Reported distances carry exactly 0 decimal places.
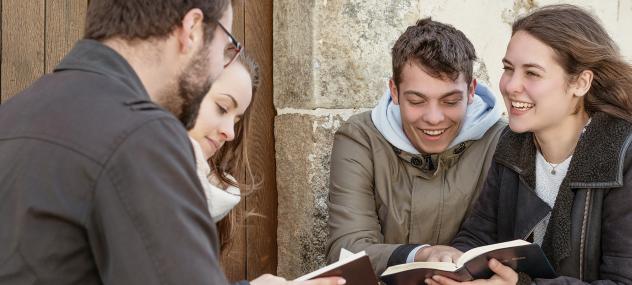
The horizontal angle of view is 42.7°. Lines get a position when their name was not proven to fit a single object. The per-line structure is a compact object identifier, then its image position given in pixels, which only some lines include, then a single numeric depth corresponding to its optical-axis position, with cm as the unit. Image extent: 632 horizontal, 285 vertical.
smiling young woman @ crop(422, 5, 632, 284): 215
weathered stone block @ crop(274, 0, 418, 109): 280
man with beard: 111
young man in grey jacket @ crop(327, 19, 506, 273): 263
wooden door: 288
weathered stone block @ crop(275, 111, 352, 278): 284
